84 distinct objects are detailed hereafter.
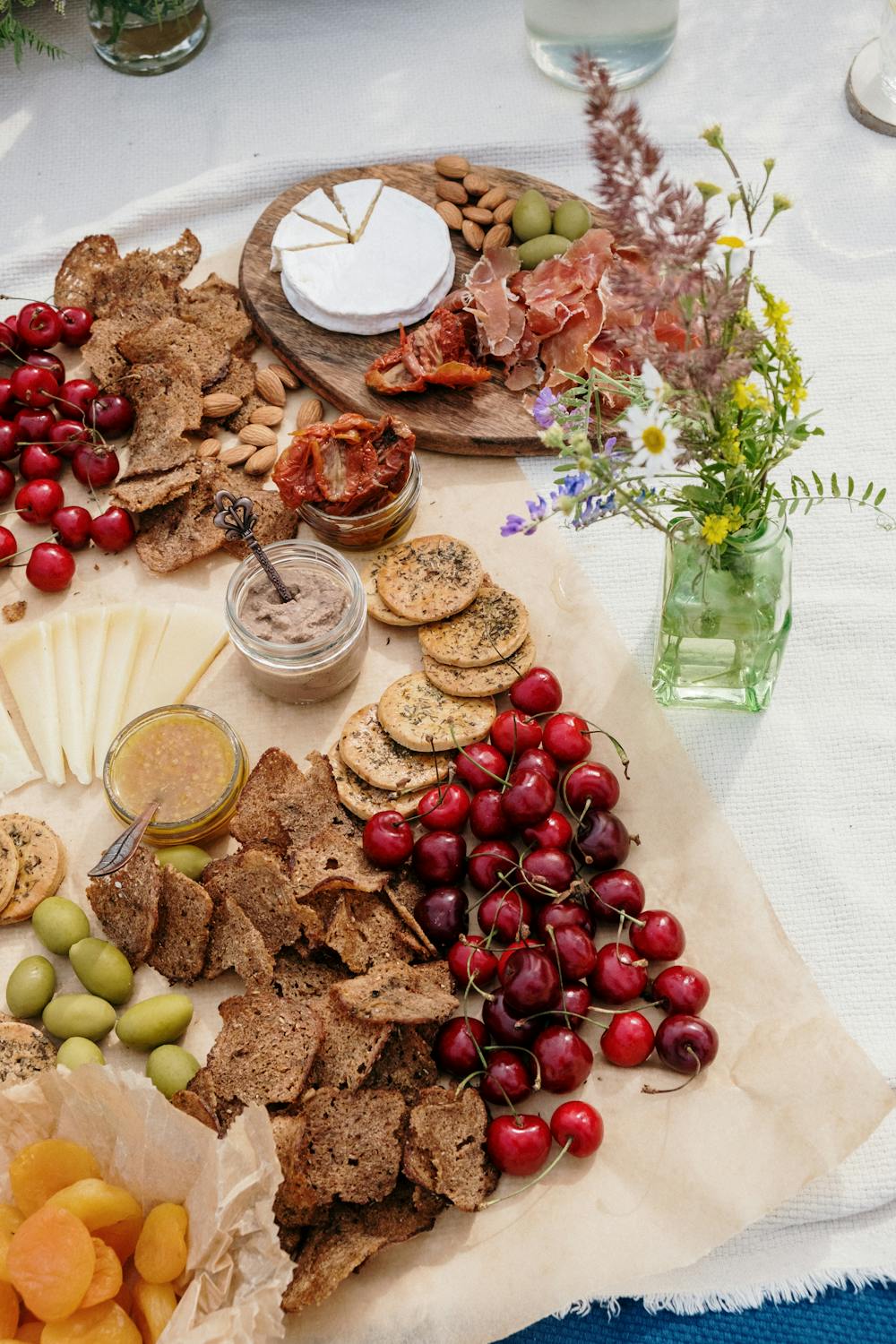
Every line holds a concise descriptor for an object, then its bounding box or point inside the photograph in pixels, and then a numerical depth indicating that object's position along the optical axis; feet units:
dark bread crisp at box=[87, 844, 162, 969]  2.95
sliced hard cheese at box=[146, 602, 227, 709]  3.22
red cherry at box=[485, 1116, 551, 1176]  2.78
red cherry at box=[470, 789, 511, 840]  3.01
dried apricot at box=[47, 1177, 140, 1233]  2.59
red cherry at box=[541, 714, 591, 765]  3.07
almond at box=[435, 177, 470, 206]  3.66
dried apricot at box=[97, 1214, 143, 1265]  2.65
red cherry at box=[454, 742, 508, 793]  3.06
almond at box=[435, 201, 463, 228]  3.63
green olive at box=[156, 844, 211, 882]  3.02
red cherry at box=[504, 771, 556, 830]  2.98
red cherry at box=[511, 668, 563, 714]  3.12
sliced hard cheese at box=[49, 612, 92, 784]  3.16
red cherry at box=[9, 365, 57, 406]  3.46
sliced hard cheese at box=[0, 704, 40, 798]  3.15
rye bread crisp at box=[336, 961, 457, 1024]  2.83
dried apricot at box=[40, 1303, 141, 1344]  2.54
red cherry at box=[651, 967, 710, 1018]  2.89
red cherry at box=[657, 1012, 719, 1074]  2.84
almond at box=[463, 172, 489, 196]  3.67
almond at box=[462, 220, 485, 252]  3.60
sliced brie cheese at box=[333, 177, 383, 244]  3.53
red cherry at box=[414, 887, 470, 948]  2.94
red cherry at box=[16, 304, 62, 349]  3.53
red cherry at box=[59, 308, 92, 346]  3.56
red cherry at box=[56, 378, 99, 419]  3.48
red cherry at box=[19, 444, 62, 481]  3.43
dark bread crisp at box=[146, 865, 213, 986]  2.95
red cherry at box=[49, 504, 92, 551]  3.36
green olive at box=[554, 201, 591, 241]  3.59
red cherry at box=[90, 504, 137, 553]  3.35
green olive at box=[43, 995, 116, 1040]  2.91
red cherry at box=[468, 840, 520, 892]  2.97
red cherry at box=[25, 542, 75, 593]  3.32
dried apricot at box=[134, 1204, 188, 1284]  2.60
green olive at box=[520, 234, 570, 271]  3.54
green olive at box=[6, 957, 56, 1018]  2.93
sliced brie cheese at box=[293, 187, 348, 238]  3.54
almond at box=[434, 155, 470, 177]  3.69
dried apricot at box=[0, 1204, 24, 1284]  2.60
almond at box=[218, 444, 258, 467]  3.43
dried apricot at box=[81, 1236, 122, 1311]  2.55
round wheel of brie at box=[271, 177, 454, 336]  3.47
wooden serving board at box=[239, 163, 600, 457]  3.41
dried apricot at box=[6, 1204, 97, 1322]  2.50
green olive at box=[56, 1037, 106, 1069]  2.85
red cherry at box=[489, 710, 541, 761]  3.07
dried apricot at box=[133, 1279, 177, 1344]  2.58
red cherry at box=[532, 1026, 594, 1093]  2.82
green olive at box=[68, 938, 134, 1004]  2.94
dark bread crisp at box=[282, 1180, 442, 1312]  2.69
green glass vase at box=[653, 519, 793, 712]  2.85
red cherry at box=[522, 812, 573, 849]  2.99
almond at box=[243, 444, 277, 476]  3.42
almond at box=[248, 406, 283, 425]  3.47
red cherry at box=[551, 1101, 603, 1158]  2.80
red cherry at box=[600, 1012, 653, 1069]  2.87
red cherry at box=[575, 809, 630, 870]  2.98
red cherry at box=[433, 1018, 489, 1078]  2.86
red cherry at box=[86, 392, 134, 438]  3.45
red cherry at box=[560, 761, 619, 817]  3.02
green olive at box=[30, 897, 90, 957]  2.98
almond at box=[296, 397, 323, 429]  3.47
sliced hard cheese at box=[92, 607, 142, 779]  3.18
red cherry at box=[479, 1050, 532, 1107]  2.83
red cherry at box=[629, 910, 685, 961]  2.92
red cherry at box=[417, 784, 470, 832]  3.02
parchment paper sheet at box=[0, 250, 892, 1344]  2.77
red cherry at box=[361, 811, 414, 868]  2.98
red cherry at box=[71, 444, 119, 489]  3.42
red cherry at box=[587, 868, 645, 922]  2.95
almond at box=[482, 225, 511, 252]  3.58
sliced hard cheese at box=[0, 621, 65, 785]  3.17
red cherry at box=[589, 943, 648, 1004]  2.90
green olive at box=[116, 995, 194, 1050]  2.90
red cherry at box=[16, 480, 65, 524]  3.38
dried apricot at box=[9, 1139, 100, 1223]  2.63
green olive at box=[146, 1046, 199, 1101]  2.86
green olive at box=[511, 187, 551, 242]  3.58
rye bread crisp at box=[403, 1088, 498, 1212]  2.75
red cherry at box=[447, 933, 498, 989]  2.91
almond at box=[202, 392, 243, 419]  3.45
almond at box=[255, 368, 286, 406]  3.50
